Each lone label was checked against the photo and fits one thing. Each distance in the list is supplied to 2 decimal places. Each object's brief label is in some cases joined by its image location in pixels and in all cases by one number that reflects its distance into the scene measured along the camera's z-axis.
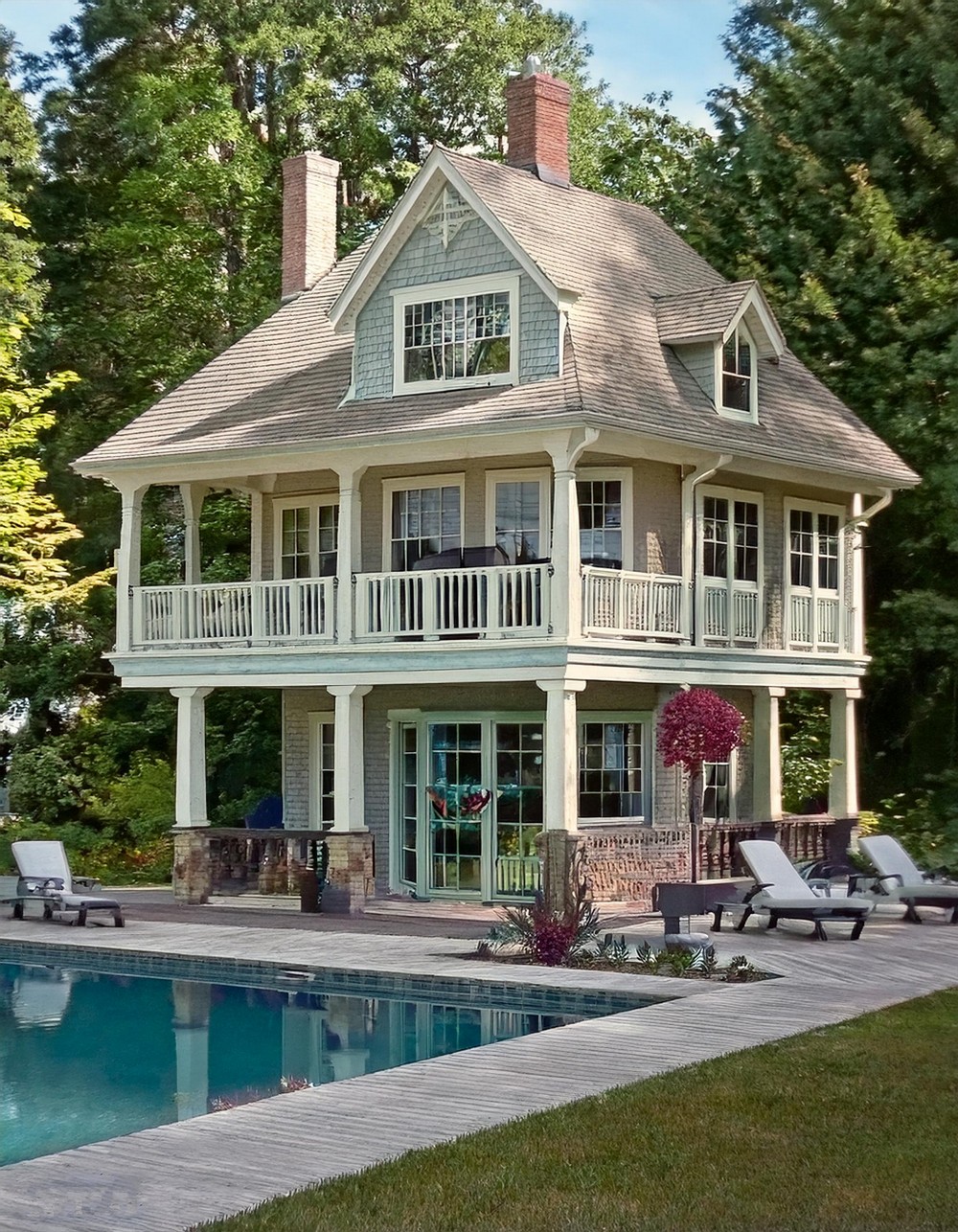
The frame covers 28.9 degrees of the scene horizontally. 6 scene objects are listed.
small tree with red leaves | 21.95
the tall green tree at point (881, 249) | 28.98
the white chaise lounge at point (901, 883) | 21.44
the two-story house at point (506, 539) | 22.94
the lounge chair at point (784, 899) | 19.41
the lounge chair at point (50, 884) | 21.97
